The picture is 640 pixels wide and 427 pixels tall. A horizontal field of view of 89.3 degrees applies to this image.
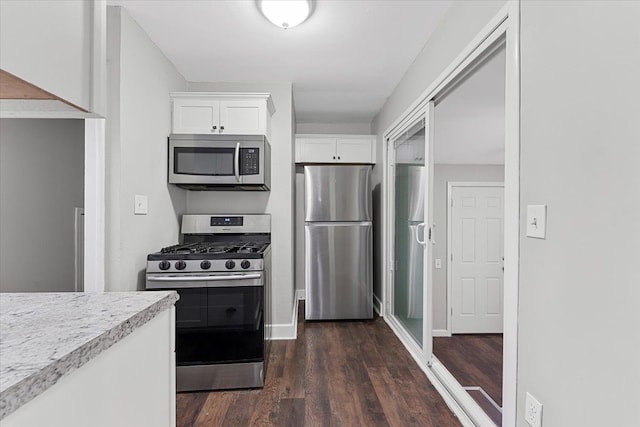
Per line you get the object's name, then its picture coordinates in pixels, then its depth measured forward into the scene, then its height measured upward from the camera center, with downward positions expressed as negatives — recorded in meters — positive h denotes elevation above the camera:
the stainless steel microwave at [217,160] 2.73 +0.44
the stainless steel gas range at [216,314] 2.21 -0.71
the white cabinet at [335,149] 4.14 +0.81
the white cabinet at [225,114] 2.80 +0.85
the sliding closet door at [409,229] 2.63 -0.15
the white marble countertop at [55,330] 0.50 -0.27
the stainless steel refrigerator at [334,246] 3.66 -0.39
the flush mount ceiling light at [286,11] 1.91 +1.23
